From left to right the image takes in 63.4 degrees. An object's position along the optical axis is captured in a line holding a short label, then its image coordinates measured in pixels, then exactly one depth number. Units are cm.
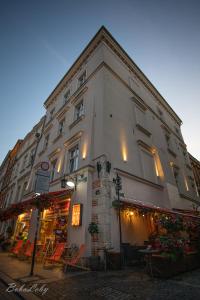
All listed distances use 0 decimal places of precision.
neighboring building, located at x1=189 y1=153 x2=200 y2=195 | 2277
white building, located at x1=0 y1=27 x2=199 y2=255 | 795
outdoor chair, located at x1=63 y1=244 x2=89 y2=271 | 619
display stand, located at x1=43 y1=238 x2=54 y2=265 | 860
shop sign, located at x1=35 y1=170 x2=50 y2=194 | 695
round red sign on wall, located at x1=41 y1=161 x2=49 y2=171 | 761
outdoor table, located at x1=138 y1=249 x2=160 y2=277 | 527
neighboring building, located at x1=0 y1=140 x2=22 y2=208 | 2213
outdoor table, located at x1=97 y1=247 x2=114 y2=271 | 660
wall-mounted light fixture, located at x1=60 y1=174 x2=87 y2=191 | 862
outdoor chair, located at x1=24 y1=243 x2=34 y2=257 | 869
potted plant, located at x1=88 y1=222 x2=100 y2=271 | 641
